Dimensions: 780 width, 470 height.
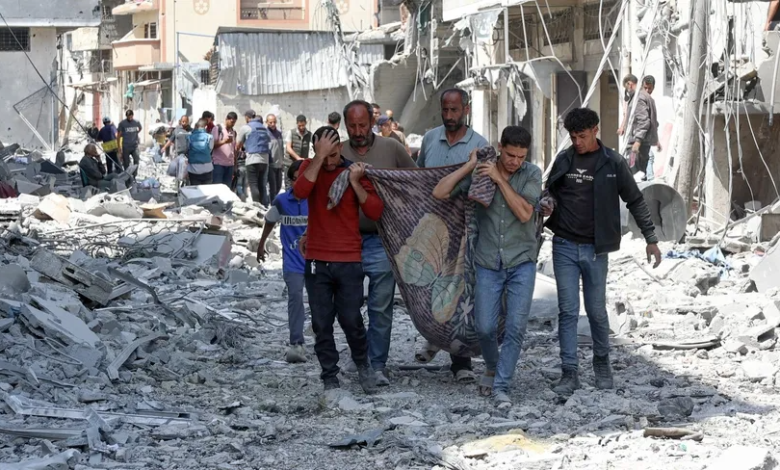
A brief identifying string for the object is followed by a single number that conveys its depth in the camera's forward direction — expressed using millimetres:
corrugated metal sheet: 39406
